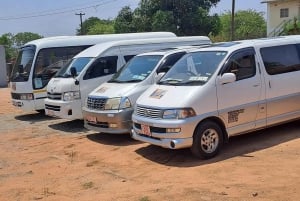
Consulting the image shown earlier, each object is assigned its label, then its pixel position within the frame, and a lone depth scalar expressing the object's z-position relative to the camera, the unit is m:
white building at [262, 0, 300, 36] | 41.42
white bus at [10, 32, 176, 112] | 13.65
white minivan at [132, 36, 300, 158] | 7.55
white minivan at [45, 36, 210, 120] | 11.37
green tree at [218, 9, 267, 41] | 59.91
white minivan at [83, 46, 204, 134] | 9.27
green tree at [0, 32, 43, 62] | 78.69
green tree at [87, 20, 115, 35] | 70.23
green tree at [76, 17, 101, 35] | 78.75
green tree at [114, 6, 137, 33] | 40.28
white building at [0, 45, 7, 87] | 28.70
